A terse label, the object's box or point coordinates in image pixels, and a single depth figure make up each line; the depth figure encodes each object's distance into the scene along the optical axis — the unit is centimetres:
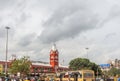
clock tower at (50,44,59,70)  7008
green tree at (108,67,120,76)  7435
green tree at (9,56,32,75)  4481
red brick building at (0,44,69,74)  6302
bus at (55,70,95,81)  2227
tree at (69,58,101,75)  5583
